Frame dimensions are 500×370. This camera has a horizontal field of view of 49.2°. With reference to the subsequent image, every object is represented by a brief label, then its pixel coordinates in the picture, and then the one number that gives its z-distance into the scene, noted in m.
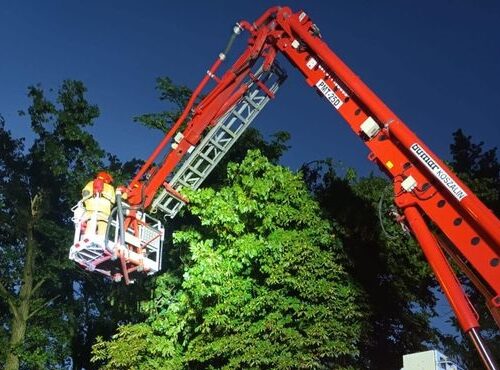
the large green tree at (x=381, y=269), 15.31
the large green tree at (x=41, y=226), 20.83
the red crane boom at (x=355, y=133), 7.13
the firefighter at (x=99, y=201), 9.79
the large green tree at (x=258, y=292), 12.64
